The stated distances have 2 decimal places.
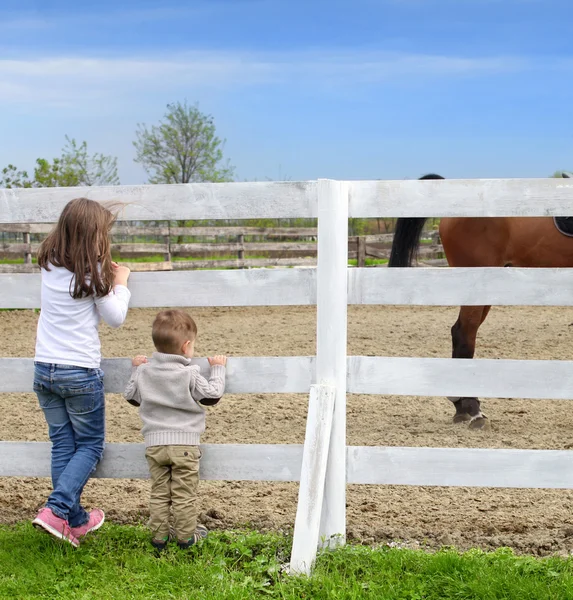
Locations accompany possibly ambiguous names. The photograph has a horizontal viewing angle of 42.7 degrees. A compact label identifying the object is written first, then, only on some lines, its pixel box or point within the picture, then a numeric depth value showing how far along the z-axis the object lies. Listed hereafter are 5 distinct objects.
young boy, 3.18
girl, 3.15
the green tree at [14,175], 31.16
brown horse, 6.39
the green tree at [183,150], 37.06
